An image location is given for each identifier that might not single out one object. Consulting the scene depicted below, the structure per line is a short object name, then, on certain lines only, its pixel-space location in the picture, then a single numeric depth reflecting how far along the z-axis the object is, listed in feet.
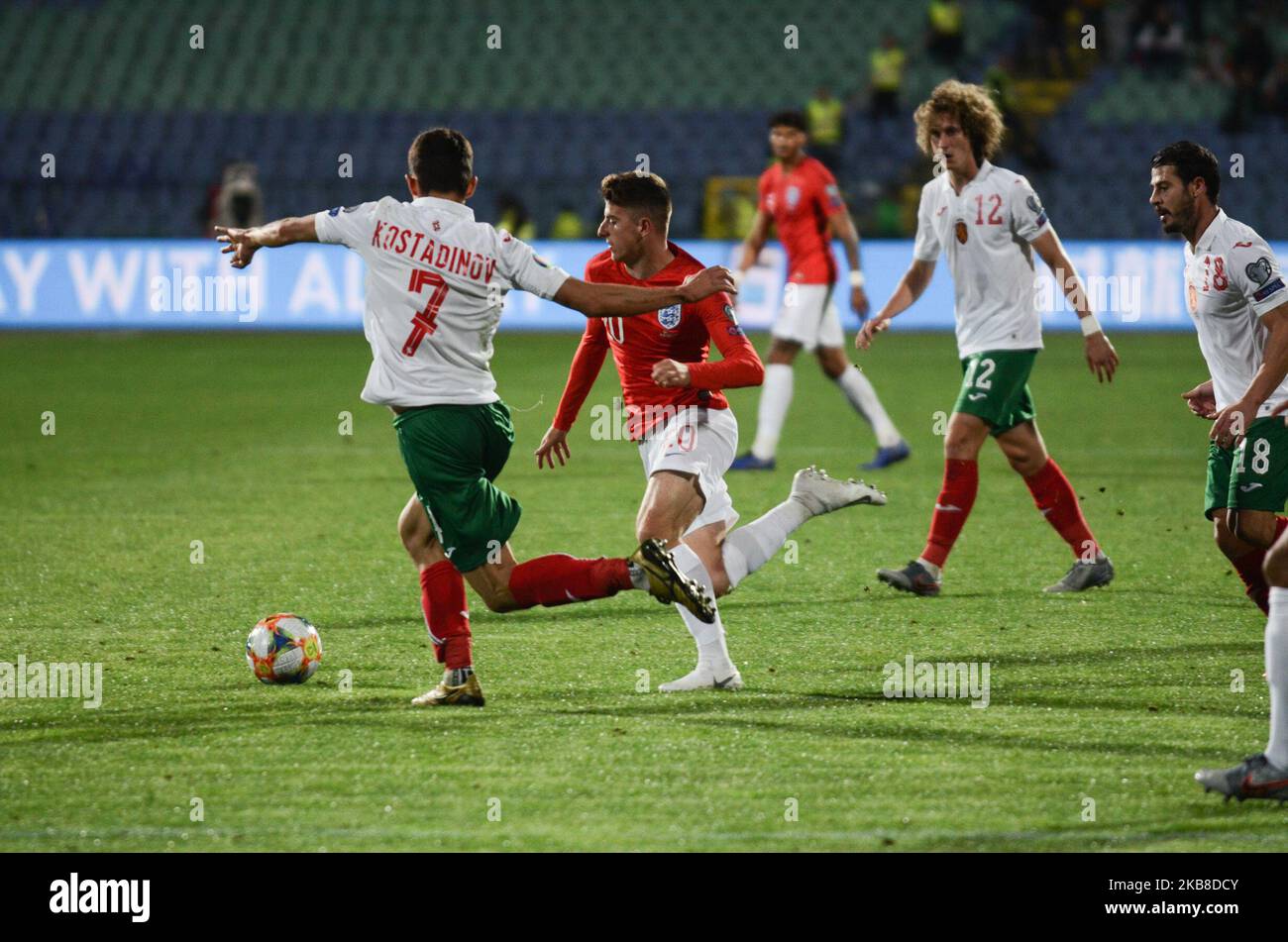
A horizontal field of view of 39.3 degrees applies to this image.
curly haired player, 25.11
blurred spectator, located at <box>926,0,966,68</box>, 90.99
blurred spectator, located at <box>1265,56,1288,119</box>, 86.12
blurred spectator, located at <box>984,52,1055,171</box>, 83.23
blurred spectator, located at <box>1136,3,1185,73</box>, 91.20
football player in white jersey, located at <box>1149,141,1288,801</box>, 18.03
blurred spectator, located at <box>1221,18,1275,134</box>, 85.76
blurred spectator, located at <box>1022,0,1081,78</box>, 92.48
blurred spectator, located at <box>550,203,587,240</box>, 79.82
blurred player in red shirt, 38.78
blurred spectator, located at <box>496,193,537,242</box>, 77.00
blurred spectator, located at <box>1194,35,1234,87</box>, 90.74
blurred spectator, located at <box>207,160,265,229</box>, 80.64
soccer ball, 19.83
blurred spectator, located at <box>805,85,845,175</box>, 82.89
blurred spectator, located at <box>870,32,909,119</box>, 88.84
